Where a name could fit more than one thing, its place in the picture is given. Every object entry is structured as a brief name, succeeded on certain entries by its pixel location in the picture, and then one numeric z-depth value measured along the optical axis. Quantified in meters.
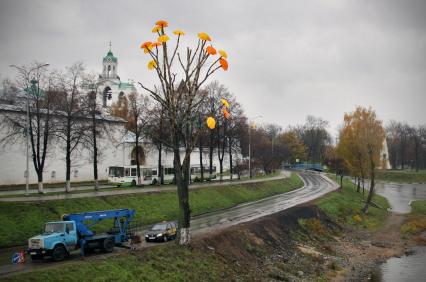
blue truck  21.43
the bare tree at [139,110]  57.28
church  99.19
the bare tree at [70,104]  42.28
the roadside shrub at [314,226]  42.00
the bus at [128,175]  56.66
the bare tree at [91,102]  44.47
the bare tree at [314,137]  152.62
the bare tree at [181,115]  25.89
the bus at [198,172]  69.98
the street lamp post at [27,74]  38.02
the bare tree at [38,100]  38.84
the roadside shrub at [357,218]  51.34
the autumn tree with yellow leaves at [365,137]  56.28
